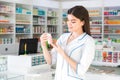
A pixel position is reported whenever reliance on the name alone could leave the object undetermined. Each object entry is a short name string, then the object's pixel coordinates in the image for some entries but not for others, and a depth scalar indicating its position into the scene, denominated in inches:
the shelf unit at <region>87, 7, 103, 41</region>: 321.7
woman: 58.5
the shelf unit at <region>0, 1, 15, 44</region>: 261.0
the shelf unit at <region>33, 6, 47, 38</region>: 311.1
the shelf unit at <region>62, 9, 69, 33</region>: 345.7
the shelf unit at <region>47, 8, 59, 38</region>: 335.8
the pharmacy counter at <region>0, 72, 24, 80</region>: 116.9
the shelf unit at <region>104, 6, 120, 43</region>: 313.0
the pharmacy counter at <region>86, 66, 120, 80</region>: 139.9
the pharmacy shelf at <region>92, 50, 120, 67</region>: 171.6
